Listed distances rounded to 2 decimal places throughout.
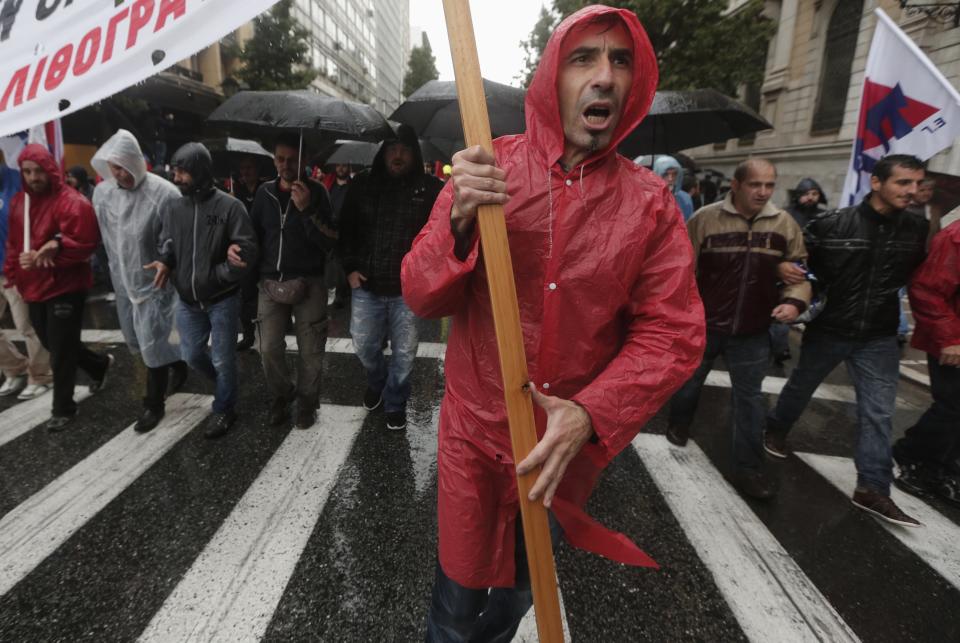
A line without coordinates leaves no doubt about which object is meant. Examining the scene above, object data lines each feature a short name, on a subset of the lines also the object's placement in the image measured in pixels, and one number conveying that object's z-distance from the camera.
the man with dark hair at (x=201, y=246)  3.54
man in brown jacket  3.15
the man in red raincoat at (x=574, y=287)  1.28
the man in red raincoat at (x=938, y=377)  3.02
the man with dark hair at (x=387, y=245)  3.85
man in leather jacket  3.04
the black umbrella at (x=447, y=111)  4.23
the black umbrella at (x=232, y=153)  7.43
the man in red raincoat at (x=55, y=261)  3.56
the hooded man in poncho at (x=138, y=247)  3.70
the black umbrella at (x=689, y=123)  4.52
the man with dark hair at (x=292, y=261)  3.77
